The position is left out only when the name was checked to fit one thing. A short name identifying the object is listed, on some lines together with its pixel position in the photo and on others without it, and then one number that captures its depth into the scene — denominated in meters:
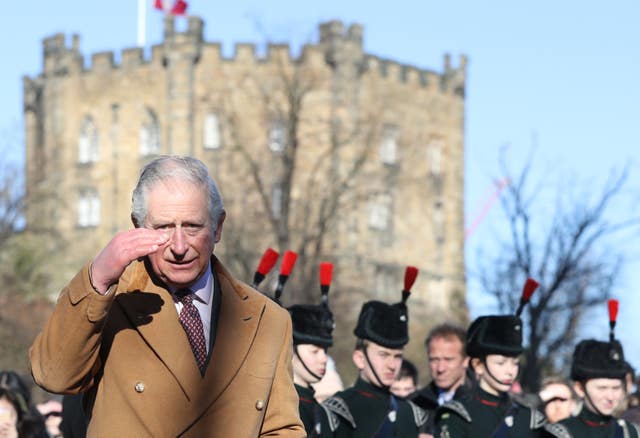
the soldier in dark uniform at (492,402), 11.66
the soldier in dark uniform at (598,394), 11.61
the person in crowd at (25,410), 9.76
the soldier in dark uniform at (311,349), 10.68
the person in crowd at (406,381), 14.78
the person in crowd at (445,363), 12.97
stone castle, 69.31
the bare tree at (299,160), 57.09
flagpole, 73.22
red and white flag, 67.44
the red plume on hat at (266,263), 9.20
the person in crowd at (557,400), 15.04
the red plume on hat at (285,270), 9.49
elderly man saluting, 5.52
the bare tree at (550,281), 29.38
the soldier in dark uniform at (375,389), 11.49
